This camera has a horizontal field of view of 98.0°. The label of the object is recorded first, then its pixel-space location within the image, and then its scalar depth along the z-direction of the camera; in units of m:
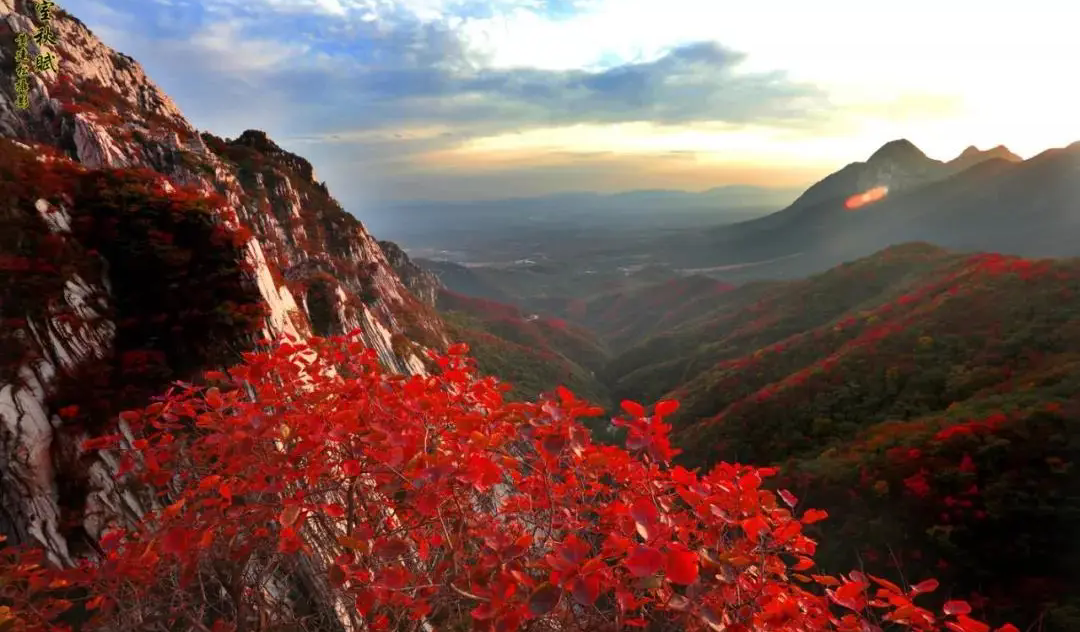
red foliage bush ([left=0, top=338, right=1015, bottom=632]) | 4.31
